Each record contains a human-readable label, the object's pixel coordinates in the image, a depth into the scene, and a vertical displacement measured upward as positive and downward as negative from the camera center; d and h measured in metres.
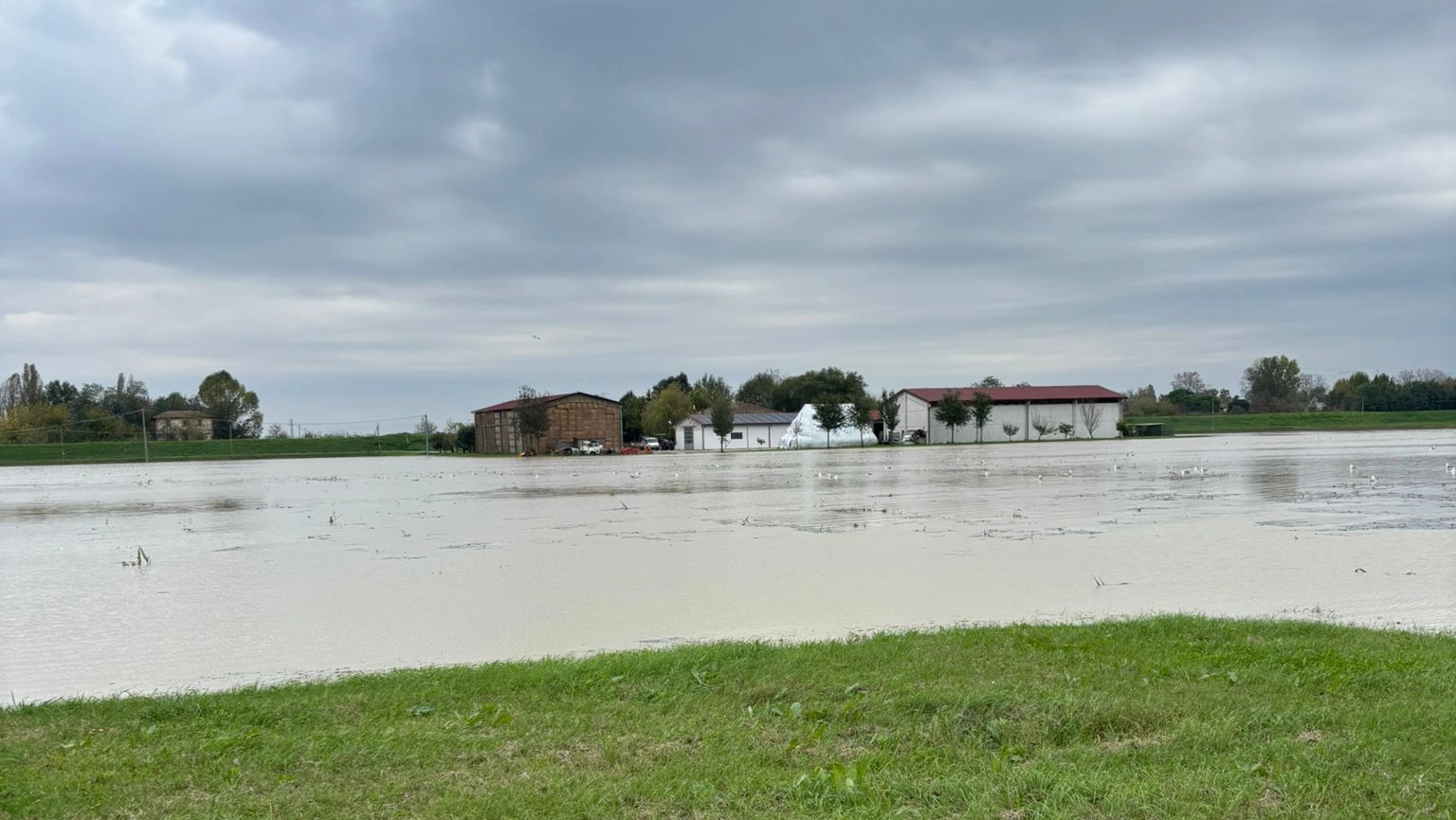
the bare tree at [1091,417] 101.00 +0.25
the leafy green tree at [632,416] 118.49 +2.08
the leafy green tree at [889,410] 97.75 +1.44
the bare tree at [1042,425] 100.75 -0.37
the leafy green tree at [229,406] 125.69 +4.92
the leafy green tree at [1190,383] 155.00 +5.03
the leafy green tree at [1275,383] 148.62 +4.43
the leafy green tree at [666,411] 110.31 +2.23
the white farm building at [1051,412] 101.00 +0.84
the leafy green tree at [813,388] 119.12 +4.65
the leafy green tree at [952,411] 93.62 +1.10
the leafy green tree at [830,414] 91.88 +1.16
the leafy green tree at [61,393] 145.50 +8.15
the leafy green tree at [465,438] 110.44 +0.08
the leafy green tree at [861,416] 95.75 +0.96
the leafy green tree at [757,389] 142.12 +5.65
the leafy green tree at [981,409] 95.44 +1.31
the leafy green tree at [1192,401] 141.38 +2.07
